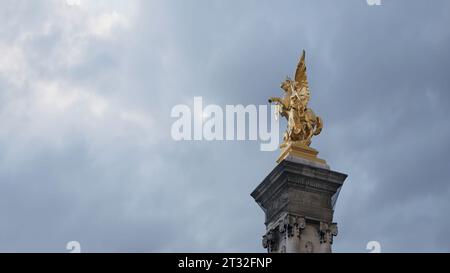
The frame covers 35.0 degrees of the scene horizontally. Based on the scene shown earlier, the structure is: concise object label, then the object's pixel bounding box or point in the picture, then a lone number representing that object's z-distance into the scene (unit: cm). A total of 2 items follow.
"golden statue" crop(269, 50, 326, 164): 2270
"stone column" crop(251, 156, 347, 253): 2100
